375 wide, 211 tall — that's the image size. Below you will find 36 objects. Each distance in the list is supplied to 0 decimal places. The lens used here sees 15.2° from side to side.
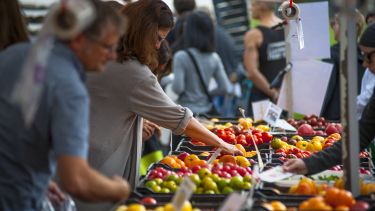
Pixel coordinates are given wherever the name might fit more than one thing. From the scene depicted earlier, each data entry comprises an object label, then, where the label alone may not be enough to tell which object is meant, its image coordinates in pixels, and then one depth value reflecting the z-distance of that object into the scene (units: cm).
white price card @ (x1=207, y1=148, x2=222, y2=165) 858
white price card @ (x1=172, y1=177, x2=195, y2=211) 583
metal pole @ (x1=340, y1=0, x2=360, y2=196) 657
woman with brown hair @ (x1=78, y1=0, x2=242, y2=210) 800
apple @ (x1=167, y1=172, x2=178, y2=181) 777
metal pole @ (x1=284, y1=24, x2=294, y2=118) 1448
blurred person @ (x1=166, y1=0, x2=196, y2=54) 1731
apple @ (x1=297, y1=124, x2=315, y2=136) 1202
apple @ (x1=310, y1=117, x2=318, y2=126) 1292
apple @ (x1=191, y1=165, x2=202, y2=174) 823
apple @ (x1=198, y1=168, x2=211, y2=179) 785
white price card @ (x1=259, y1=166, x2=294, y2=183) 764
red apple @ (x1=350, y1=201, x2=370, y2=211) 618
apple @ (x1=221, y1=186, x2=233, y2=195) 741
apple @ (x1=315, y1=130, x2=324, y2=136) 1195
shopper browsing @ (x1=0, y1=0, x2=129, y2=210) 510
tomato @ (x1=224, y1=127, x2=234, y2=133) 1164
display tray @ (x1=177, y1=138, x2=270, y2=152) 1041
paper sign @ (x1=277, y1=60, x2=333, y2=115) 1403
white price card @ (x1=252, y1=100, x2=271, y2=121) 1329
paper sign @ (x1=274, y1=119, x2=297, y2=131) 1230
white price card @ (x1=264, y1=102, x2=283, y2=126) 1263
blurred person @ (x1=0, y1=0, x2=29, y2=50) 656
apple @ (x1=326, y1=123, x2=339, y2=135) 1207
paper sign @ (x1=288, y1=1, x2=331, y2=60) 1317
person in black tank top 1646
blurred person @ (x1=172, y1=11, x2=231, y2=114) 1633
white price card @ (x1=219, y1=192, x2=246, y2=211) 568
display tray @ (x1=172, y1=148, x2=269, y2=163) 961
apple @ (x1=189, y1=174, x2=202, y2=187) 748
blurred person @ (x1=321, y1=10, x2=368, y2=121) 1385
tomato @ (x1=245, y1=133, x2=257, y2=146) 1091
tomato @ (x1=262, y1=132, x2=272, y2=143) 1108
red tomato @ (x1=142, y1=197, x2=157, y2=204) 673
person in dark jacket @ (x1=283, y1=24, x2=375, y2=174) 767
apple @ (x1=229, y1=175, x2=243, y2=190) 752
